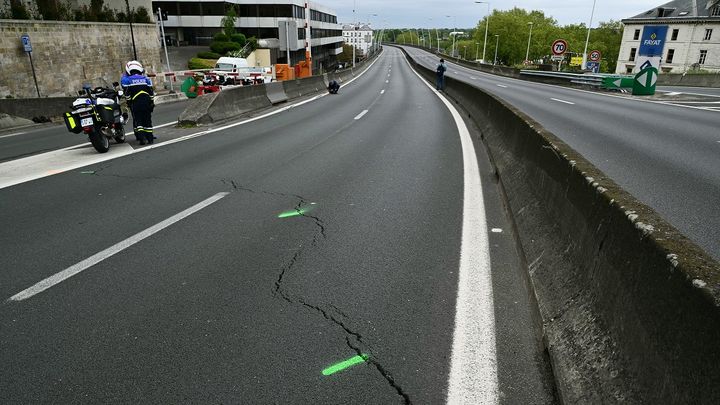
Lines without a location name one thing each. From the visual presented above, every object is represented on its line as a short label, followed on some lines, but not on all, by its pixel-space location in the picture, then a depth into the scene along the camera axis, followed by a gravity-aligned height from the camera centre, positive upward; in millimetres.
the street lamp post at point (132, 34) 31484 +1150
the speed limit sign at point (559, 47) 36344 +602
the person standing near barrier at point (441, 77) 26375 -1386
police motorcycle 9359 -1370
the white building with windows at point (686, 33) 65688 +3363
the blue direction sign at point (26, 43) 21253 +330
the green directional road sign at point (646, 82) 23703 -1351
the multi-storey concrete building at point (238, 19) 66000 +4861
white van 32125 -937
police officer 10367 -1017
